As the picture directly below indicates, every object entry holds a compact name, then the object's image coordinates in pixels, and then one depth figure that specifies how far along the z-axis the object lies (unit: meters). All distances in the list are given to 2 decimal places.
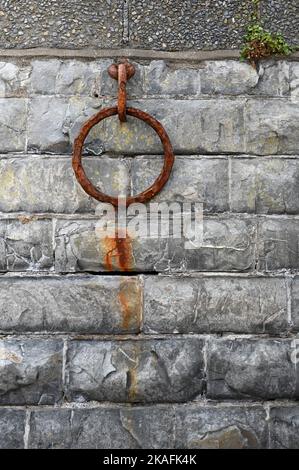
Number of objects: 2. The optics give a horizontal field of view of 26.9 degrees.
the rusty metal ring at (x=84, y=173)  2.78
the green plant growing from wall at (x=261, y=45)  2.96
